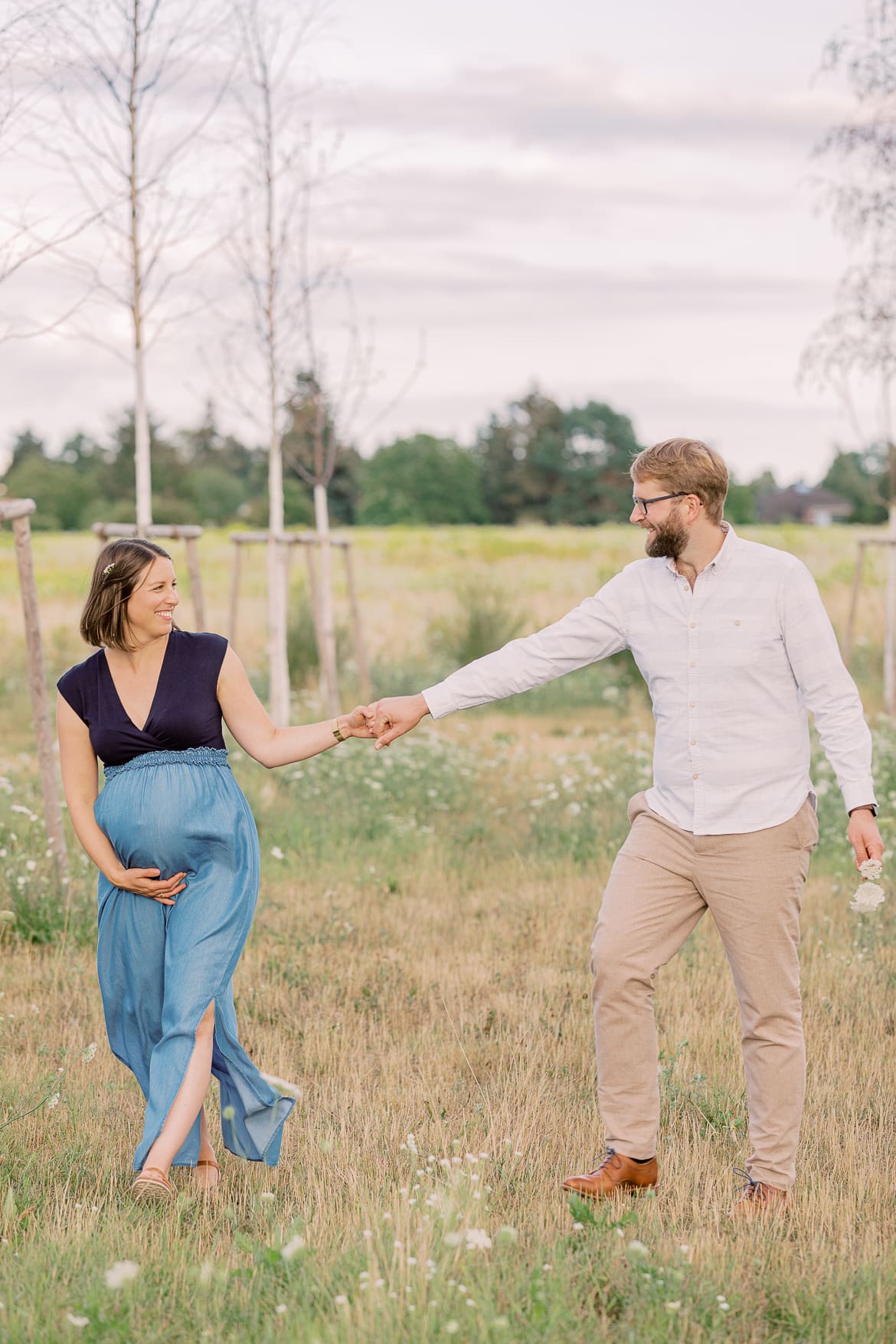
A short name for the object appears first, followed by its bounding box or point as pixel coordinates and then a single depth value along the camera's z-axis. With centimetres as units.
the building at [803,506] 11569
